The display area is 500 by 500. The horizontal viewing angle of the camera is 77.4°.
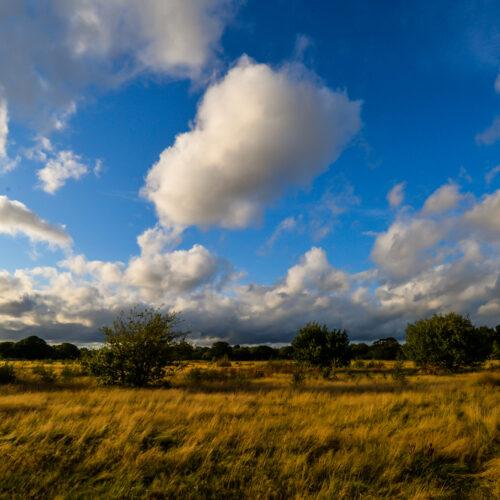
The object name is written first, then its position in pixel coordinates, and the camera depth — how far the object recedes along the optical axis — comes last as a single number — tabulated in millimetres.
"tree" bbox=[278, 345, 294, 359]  73206
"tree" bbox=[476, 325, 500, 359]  32625
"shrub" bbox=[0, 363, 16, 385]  19567
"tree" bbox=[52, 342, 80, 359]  71406
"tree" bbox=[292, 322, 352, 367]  33531
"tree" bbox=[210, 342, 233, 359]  73188
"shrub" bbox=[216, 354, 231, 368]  44681
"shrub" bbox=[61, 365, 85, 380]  22188
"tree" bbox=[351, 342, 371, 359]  78400
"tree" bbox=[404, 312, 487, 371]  31728
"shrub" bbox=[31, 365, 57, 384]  19872
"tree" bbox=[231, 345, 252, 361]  70694
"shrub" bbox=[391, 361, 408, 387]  21197
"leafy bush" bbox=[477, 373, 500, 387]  21812
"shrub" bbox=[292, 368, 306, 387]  19841
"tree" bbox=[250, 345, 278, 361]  74662
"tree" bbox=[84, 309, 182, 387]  18328
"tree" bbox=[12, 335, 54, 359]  83081
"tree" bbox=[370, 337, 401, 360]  74625
